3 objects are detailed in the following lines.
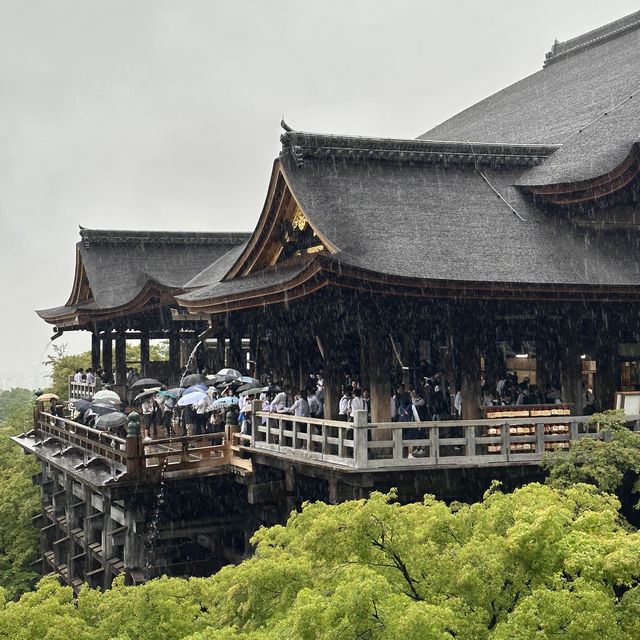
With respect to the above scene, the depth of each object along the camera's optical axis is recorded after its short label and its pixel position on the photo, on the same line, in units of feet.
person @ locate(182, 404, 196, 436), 78.64
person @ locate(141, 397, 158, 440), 87.61
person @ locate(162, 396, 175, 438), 81.66
